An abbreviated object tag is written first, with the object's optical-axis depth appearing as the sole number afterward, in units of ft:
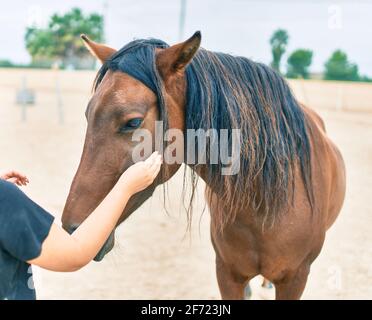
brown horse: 5.06
